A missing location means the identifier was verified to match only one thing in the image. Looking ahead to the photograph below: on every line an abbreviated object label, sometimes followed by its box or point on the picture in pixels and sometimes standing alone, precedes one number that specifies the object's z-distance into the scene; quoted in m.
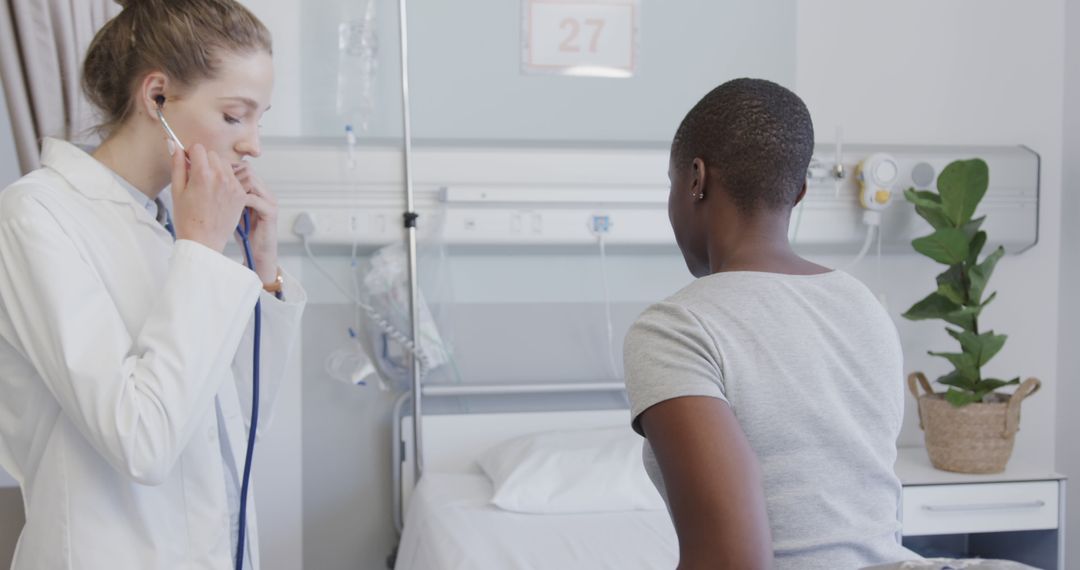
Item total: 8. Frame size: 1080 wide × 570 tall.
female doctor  1.11
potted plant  2.51
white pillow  2.27
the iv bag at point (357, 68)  2.65
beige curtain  1.67
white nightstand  2.47
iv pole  2.56
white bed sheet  1.93
